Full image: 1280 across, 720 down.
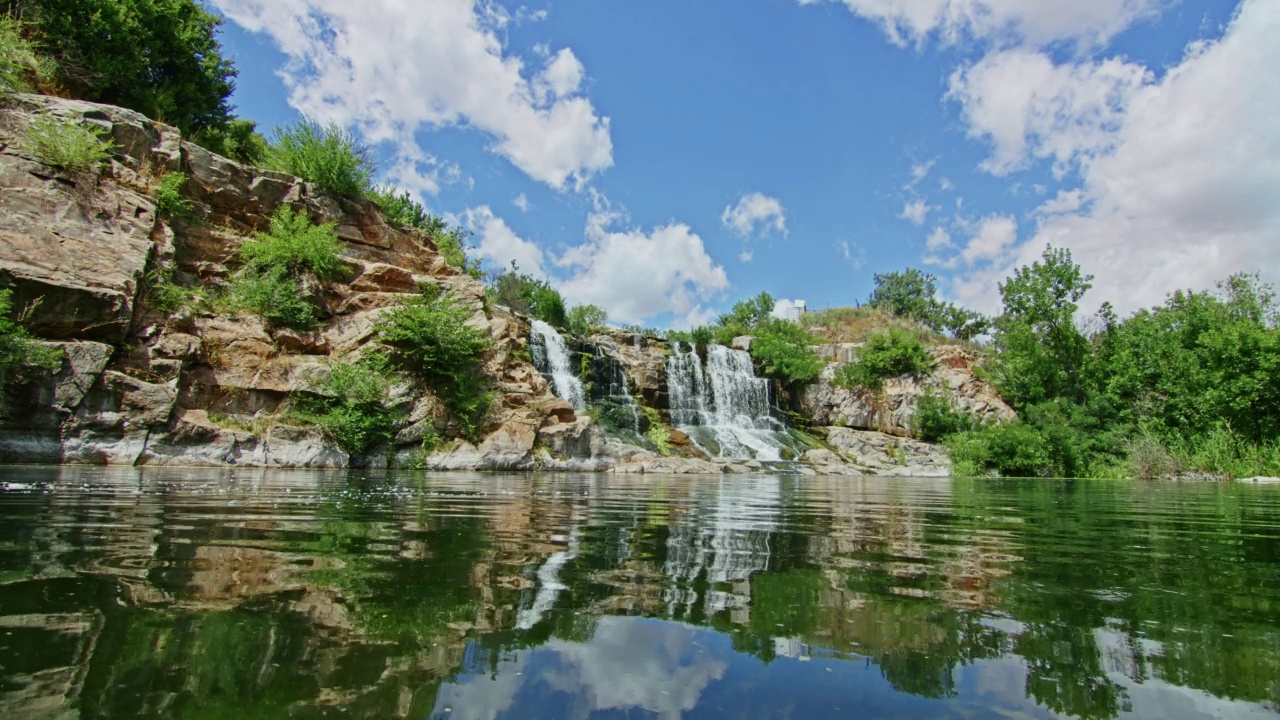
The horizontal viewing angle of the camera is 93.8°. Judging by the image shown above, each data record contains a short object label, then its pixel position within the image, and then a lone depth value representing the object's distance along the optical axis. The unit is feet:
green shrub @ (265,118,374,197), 71.00
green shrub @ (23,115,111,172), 45.34
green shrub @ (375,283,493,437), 58.29
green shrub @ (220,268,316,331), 55.11
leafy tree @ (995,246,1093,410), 108.88
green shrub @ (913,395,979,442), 104.12
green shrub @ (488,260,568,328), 135.33
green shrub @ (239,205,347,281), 58.59
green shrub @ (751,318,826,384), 114.11
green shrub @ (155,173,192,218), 53.62
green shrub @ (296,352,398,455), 49.55
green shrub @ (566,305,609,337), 153.79
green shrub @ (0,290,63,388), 35.70
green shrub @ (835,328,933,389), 115.03
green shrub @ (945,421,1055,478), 87.97
